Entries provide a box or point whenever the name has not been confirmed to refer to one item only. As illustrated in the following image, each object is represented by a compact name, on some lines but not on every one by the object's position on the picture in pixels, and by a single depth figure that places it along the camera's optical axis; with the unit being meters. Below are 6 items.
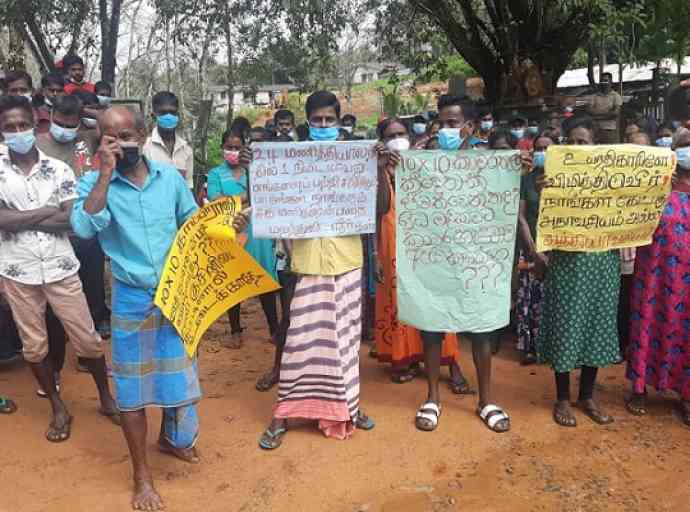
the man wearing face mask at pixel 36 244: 3.74
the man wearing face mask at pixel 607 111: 10.59
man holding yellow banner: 2.95
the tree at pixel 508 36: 10.77
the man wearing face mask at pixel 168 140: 5.49
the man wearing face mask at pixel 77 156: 4.76
